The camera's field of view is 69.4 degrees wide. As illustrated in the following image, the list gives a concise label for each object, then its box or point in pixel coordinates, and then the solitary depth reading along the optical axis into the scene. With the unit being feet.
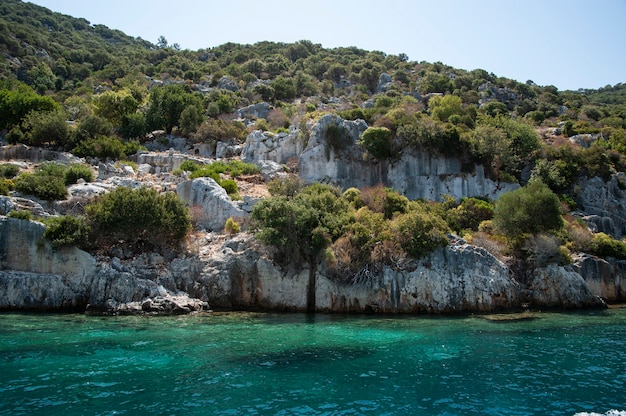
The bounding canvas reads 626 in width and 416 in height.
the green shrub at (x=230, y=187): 132.77
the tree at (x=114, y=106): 197.88
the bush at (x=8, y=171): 125.90
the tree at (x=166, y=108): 197.47
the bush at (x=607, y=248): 117.08
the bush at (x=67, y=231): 99.60
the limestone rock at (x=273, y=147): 166.71
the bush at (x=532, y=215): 114.73
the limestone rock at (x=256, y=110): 234.17
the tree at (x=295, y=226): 103.76
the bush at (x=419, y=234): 104.01
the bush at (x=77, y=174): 125.49
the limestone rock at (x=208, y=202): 122.42
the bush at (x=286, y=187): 128.77
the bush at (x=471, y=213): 132.01
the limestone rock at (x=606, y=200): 151.28
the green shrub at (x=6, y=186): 110.98
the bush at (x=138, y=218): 103.91
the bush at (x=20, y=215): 100.73
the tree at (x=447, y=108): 196.65
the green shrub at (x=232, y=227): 117.19
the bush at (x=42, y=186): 114.11
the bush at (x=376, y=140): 154.71
